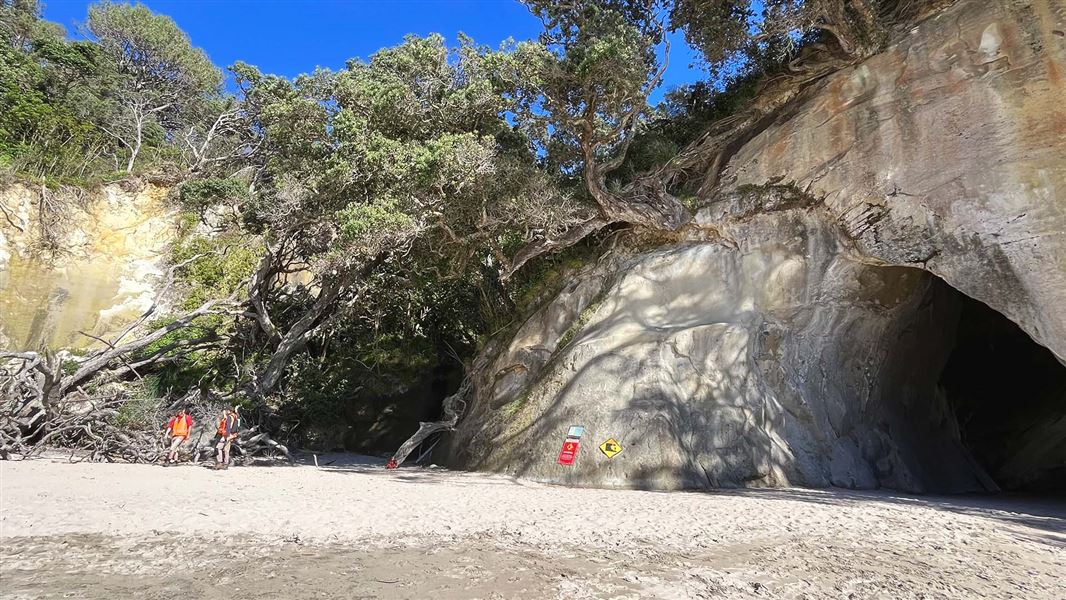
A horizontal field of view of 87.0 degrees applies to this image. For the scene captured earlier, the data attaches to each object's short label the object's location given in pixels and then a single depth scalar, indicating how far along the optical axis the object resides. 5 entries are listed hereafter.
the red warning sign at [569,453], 11.01
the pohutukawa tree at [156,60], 25.22
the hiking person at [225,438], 10.93
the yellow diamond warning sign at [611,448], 10.82
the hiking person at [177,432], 11.05
